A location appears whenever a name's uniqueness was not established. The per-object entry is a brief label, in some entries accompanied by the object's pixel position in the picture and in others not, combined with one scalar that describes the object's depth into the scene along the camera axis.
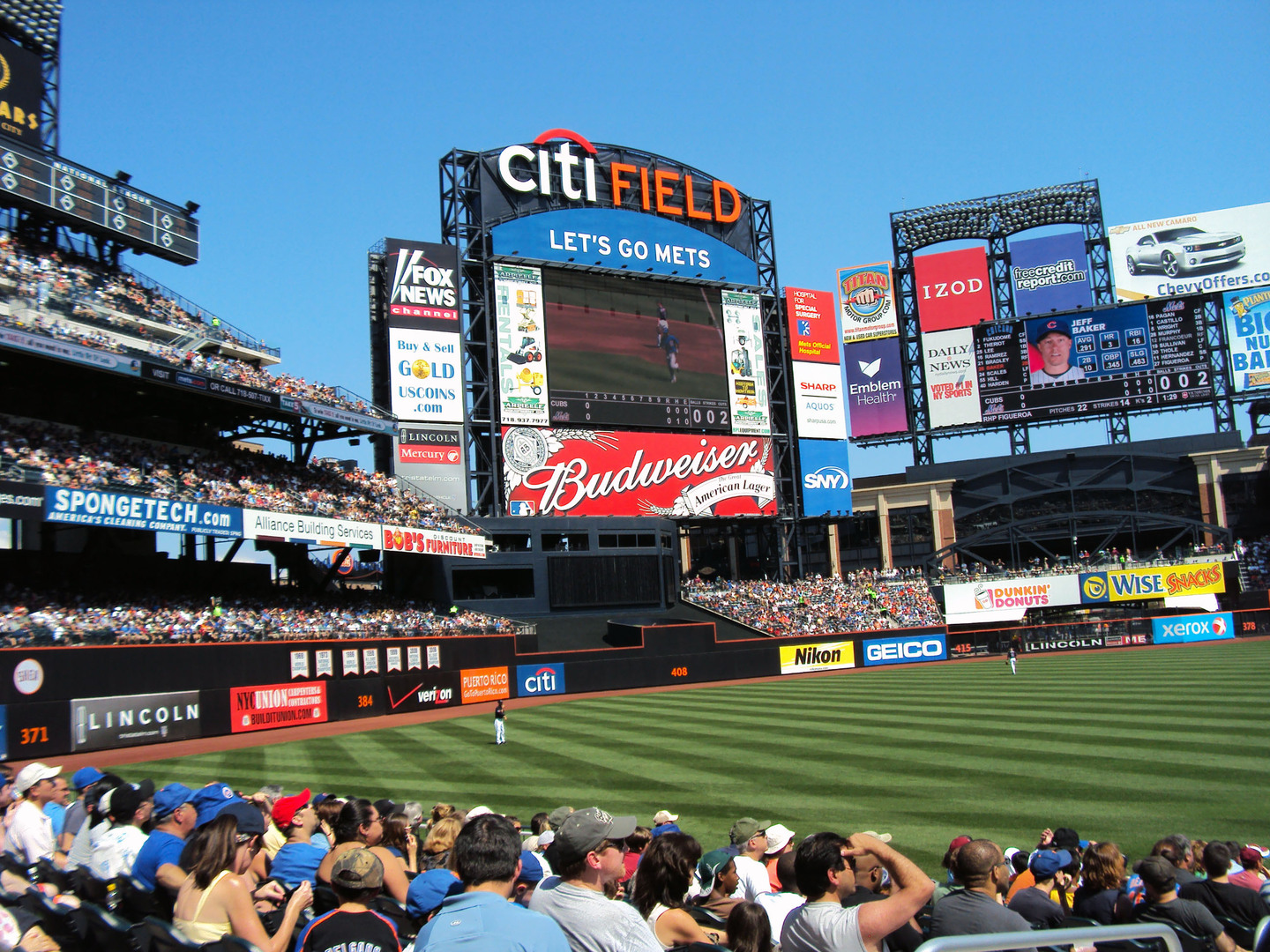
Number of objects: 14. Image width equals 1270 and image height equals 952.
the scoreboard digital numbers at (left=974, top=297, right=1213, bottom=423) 55.94
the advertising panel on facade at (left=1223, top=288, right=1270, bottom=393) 55.72
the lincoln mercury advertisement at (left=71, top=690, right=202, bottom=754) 22.89
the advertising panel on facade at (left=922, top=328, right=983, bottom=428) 58.56
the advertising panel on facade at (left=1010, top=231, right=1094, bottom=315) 58.19
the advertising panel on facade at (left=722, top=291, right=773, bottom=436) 50.03
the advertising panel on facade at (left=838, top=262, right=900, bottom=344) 59.47
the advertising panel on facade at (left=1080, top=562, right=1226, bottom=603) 49.78
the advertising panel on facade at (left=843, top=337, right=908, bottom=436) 59.62
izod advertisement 59.00
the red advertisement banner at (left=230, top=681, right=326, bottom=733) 26.67
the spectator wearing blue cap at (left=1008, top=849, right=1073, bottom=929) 5.76
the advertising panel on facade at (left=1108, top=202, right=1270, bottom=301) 56.53
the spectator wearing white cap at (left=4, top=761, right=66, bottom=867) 8.00
